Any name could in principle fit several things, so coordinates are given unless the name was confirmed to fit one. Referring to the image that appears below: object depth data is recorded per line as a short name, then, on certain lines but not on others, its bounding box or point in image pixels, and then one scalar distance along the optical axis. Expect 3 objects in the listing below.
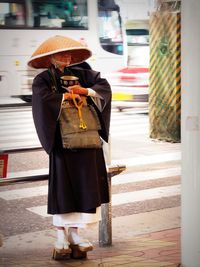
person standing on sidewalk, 6.39
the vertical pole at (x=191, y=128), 5.61
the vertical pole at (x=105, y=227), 7.30
